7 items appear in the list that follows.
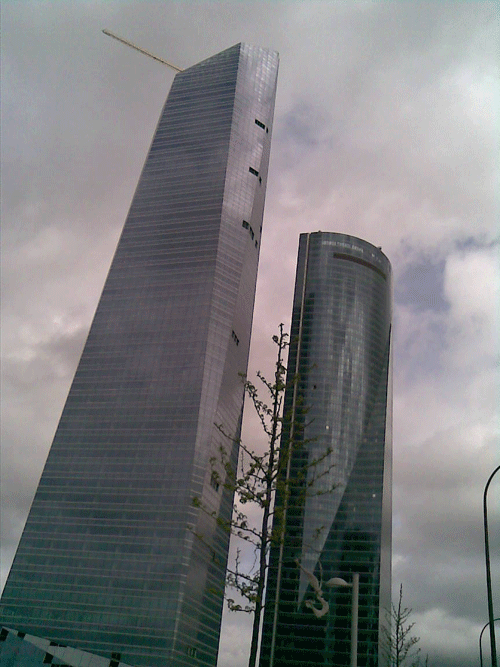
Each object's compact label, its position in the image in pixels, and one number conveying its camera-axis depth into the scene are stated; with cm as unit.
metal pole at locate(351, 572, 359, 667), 2897
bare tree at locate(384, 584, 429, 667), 5744
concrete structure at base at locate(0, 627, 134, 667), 9006
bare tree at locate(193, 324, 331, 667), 2936
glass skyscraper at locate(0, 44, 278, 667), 13950
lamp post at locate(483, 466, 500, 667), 3102
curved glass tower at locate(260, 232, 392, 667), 18775
